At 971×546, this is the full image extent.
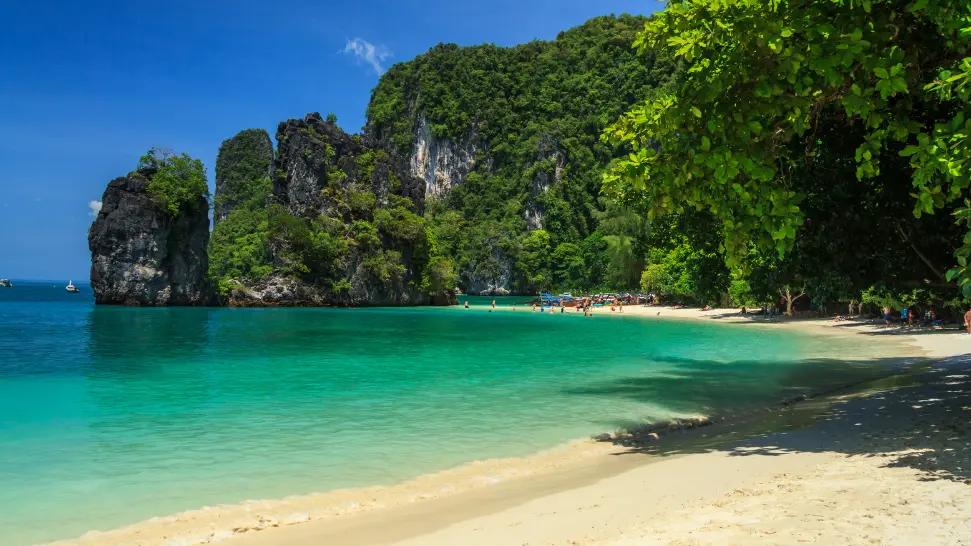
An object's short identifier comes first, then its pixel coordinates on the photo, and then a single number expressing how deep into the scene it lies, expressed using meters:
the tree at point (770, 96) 5.89
